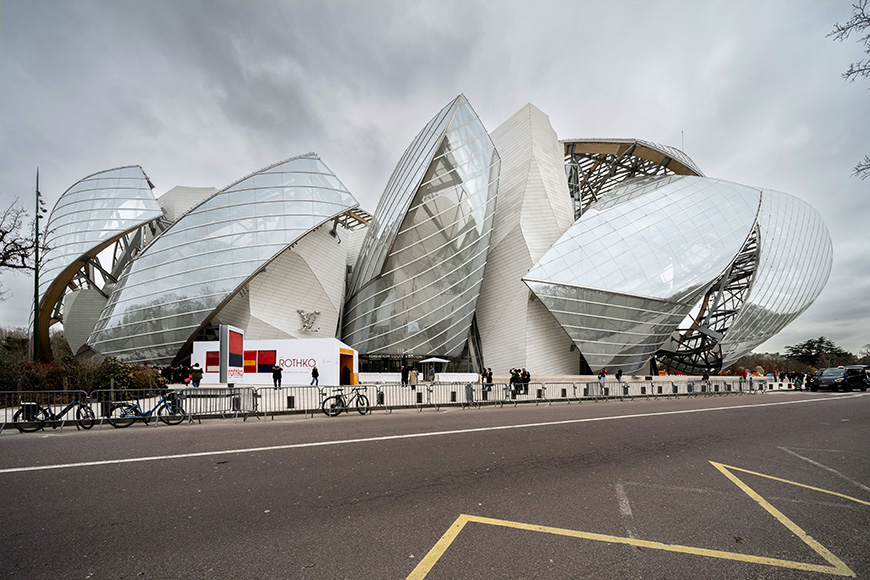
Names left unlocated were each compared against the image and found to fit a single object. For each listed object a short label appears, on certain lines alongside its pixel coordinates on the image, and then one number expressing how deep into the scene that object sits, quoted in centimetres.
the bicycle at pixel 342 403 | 1344
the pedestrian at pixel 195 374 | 2245
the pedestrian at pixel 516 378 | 2099
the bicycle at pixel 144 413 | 1152
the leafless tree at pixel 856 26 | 610
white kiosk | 2383
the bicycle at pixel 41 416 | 1075
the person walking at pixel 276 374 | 2048
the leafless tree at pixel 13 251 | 1603
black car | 2828
